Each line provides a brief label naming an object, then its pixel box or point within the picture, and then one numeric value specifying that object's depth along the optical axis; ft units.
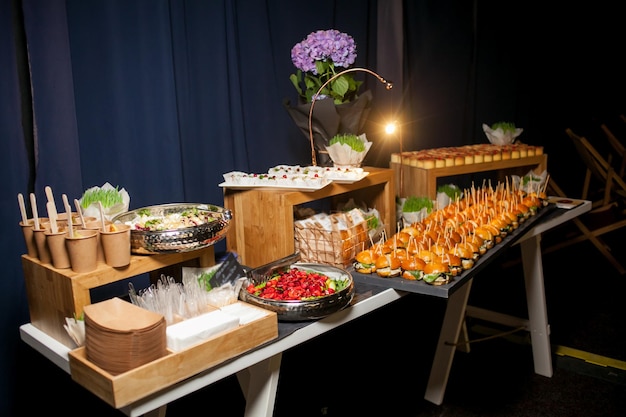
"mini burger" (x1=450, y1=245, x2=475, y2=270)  6.31
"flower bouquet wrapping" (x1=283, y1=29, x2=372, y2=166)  7.46
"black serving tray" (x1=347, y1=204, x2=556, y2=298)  5.76
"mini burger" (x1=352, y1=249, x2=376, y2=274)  6.16
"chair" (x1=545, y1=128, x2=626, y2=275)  13.75
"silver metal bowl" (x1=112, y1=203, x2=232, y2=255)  4.91
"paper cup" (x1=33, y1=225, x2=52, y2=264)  4.77
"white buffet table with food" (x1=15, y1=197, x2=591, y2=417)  4.32
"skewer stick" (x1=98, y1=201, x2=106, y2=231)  4.76
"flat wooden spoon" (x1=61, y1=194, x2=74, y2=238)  4.55
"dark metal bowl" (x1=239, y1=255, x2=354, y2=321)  4.87
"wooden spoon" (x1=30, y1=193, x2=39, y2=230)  4.75
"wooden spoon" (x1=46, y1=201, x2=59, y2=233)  4.65
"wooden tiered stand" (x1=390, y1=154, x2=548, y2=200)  8.32
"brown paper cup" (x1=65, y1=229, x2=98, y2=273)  4.54
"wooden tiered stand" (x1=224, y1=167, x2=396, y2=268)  6.29
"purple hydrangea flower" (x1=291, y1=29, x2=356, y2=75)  7.44
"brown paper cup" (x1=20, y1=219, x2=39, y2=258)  4.91
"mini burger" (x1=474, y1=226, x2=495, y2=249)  6.97
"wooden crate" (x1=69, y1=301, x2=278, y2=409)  3.67
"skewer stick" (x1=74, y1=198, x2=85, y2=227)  4.72
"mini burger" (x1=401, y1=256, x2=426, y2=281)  5.95
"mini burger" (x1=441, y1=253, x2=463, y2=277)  6.06
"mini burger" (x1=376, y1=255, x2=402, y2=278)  6.03
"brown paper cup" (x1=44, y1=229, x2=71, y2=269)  4.61
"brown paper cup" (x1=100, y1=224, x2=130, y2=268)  4.70
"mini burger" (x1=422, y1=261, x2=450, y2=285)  5.82
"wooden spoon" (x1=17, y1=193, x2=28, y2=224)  4.77
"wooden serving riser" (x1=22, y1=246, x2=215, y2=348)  4.56
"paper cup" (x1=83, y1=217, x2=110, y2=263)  4.84
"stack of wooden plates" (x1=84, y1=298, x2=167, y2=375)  3.76
